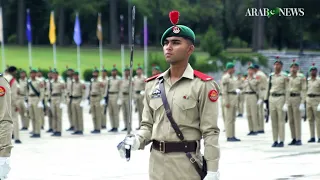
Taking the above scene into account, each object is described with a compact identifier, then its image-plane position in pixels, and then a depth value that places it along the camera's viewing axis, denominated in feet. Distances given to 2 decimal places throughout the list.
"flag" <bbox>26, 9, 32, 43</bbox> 120.47
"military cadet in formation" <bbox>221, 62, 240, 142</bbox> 64.64
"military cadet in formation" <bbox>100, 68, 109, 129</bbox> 77.61
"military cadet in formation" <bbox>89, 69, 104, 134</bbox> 76.06
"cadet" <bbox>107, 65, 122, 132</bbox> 76.95
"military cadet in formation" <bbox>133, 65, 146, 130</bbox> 76.95
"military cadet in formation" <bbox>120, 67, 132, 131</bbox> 77.42
